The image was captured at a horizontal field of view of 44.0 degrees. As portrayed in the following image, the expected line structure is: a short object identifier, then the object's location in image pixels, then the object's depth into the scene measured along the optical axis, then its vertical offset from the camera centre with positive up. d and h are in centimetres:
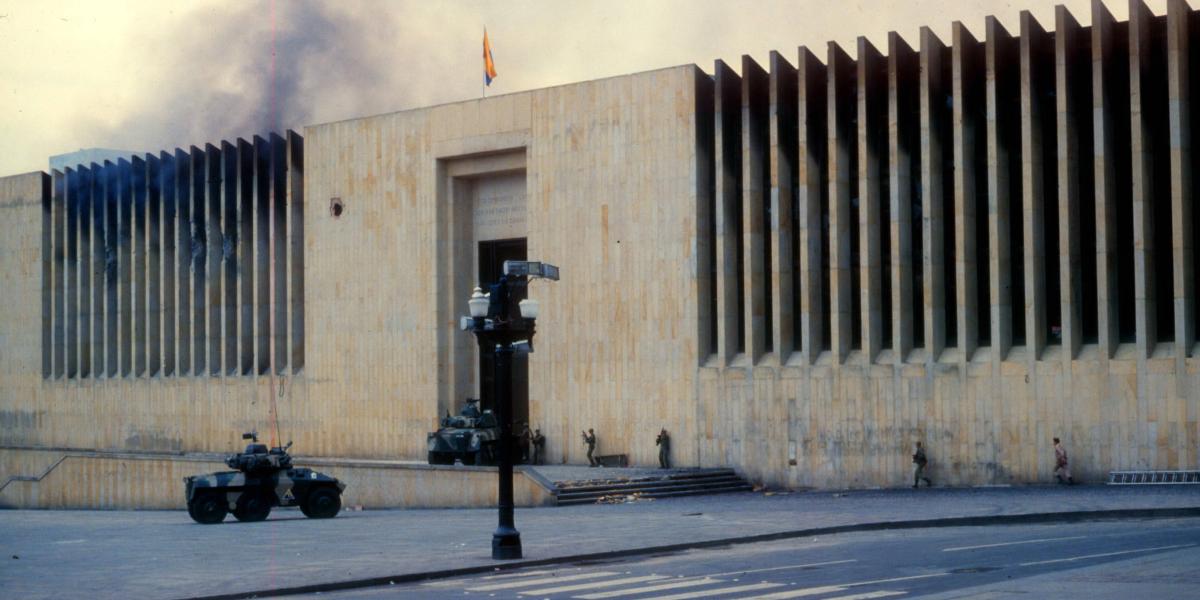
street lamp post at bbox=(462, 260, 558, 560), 2378 +85
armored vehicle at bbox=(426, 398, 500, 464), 4850 -187
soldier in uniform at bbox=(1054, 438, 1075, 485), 4025 -256
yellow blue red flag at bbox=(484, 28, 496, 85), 5516 +1176
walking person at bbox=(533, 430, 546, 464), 5184 -223
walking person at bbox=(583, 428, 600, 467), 4991 -209
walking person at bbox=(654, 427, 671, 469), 4838 -233
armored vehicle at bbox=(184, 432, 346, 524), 3525 -245
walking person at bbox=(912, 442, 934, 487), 4262 -259
